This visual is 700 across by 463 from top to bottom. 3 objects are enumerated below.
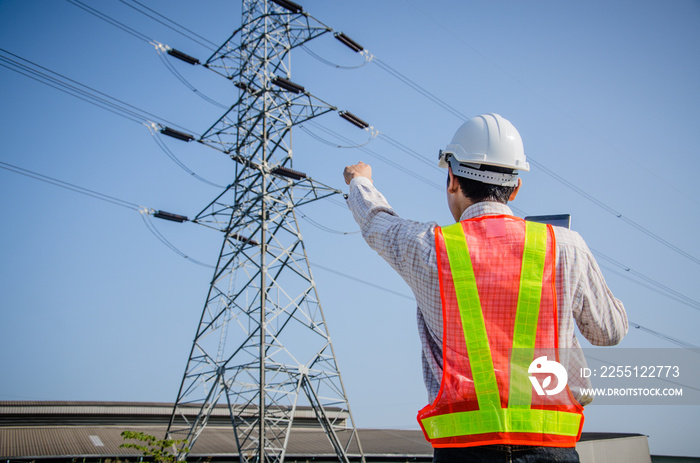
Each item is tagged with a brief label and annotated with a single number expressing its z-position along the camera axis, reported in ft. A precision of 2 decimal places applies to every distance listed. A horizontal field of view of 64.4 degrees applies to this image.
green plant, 38.78
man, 5.62
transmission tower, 47.21
